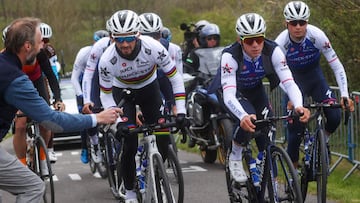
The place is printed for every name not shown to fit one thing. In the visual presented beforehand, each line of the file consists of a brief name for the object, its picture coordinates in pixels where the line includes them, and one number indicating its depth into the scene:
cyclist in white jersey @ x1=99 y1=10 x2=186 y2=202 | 15.41
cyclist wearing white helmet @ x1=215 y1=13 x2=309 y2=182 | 14.44
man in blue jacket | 10.98
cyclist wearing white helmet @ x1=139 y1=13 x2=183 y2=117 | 21.54
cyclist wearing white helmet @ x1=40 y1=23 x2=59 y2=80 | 19.64
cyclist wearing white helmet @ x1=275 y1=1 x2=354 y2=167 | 16.63
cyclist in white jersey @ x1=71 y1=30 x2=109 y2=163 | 22.09
